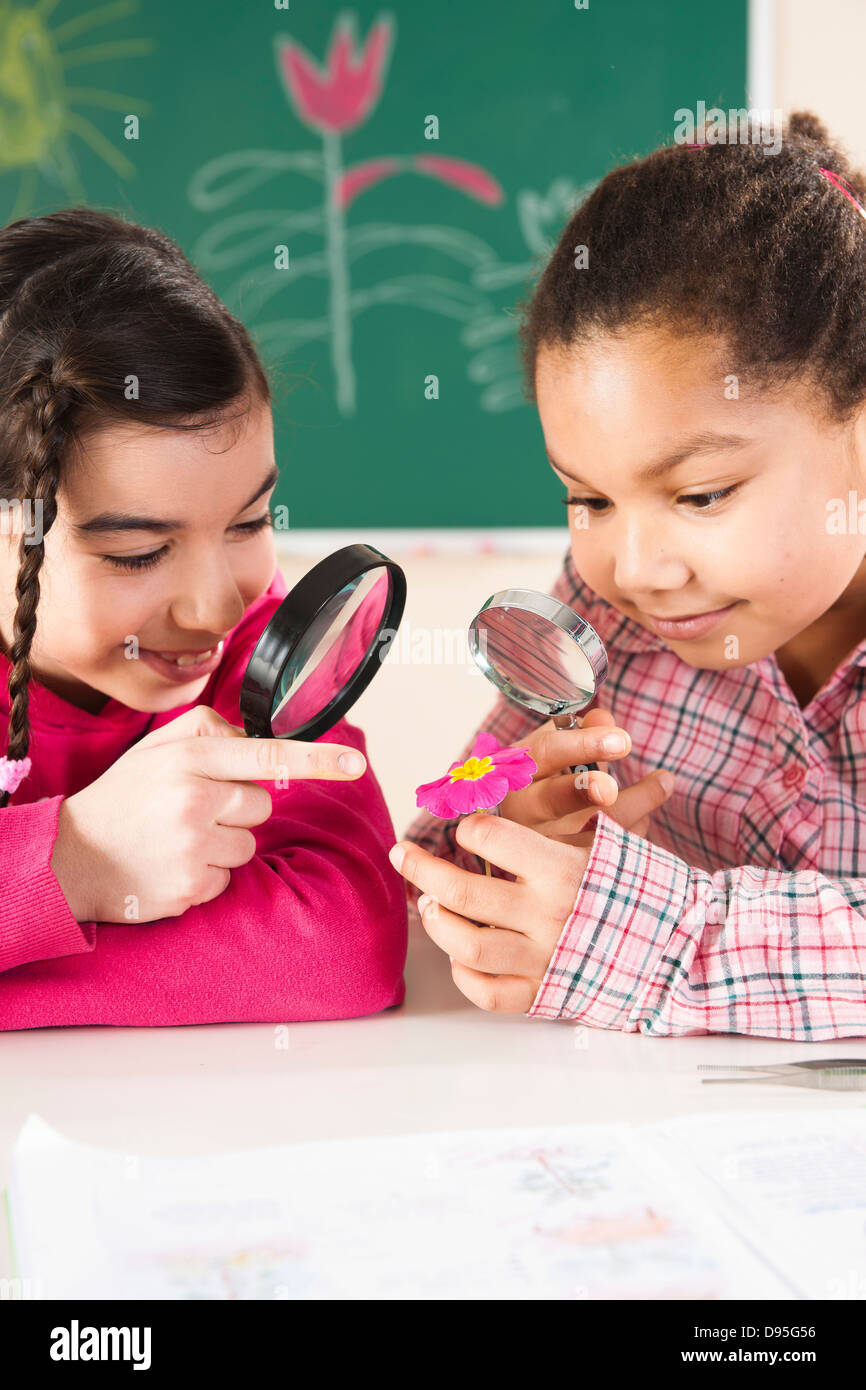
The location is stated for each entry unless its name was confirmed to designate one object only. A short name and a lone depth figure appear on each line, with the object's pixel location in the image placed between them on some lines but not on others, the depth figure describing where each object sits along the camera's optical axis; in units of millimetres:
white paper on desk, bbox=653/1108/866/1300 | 633
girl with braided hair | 961
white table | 805
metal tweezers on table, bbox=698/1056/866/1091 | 854
